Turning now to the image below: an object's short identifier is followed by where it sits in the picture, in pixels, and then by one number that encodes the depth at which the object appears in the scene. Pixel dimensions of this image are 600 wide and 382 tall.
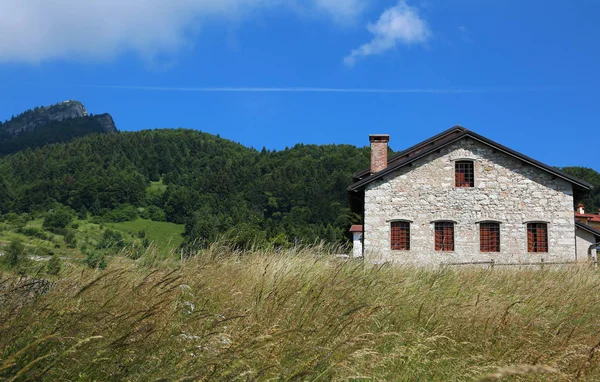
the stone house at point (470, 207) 21.50
